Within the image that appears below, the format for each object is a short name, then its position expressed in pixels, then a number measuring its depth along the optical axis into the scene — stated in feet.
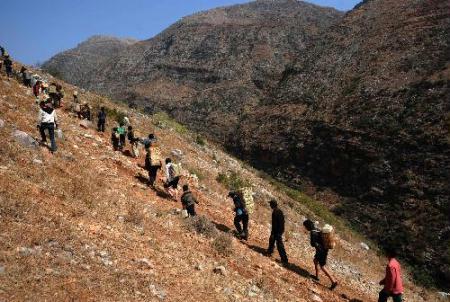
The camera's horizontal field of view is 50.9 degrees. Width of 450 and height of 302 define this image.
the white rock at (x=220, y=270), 35.88
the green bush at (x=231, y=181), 79.41
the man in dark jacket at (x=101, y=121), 73.05
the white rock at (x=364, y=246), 85.46
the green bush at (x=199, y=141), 110.42
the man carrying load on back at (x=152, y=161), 53.01
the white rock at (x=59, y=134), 56.03
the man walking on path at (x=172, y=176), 52.90
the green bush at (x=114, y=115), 89.76
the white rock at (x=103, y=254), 31.75
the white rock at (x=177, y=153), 81.85
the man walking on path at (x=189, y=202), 46.88
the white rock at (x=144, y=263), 32.58
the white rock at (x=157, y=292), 29.20
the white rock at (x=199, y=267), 35.24
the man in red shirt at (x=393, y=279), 35.12
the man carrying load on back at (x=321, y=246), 41.06
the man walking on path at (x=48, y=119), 48.52
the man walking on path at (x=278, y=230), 42.65
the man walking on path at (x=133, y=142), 66.03
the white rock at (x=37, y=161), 43.75
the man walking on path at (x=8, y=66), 84.12
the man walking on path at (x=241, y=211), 47.29
